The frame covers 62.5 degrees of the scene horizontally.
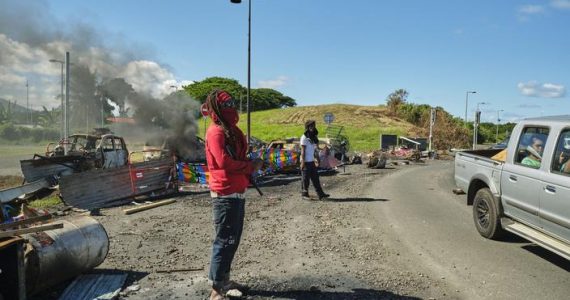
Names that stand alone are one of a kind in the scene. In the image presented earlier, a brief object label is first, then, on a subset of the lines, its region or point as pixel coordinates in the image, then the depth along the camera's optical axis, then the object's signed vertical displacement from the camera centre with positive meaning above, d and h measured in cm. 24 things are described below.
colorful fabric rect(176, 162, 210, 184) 1356 -122
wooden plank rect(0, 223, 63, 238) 387 -86
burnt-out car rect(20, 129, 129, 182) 1190 -80
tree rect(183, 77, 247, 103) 9085 +928
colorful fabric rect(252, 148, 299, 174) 1722 -97
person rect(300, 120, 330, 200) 1069 -49
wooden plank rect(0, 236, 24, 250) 383 -94
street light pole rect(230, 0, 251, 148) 2062 +362
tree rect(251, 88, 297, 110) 9925 +734
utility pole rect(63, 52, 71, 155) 1903 +126
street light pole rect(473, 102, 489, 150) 3012 +133
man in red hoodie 427 -44
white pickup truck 522 -63
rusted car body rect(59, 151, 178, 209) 976 -123
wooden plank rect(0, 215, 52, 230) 409 -84
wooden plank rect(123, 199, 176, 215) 936 -161
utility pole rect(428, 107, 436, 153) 3522 +112
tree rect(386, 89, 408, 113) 6681 +515
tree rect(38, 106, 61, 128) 5481 +129
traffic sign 2760 +94
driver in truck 581 -20
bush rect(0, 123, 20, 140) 4594 -45
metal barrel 438 -125
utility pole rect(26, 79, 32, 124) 5884 +159
